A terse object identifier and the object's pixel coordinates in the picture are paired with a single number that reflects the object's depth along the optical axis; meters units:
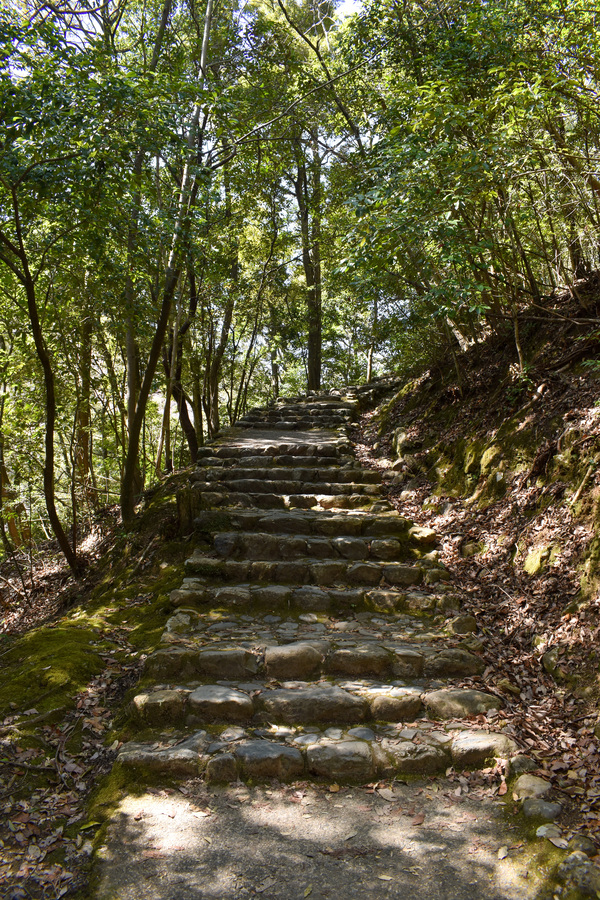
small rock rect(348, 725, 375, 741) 3.04
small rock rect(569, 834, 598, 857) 2.18
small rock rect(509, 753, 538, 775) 2.72
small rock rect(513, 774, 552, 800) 2.55
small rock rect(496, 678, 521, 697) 3.35
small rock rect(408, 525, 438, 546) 5.33
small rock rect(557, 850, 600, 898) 2.01
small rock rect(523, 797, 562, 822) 2.41
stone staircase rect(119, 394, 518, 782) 2.89
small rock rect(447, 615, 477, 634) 4.04
